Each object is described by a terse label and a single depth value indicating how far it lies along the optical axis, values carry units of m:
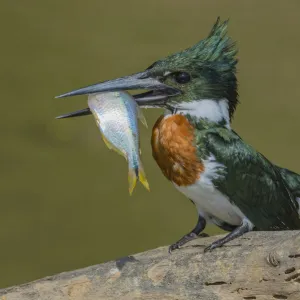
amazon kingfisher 4.88
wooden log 4.30
